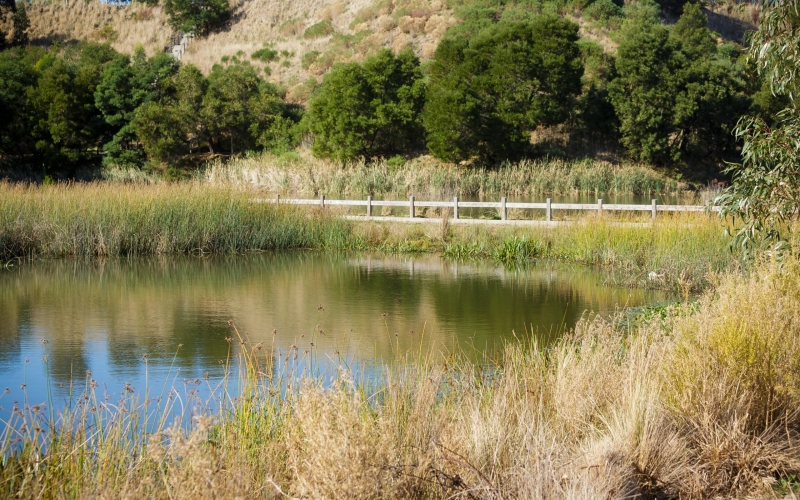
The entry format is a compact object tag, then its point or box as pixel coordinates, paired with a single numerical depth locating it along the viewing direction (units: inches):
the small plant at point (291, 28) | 2665.6
